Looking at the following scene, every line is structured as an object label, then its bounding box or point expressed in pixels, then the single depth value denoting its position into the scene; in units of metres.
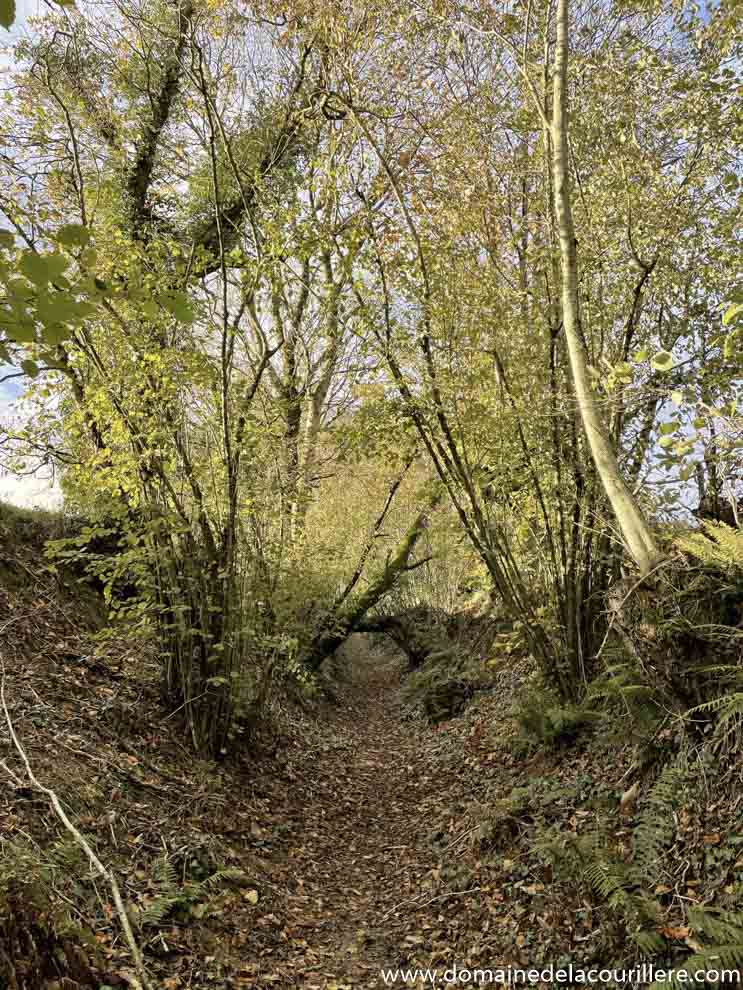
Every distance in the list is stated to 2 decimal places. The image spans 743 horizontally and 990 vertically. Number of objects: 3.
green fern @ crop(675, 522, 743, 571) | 3.31
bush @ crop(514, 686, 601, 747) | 5.00
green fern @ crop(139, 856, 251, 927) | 3.28
